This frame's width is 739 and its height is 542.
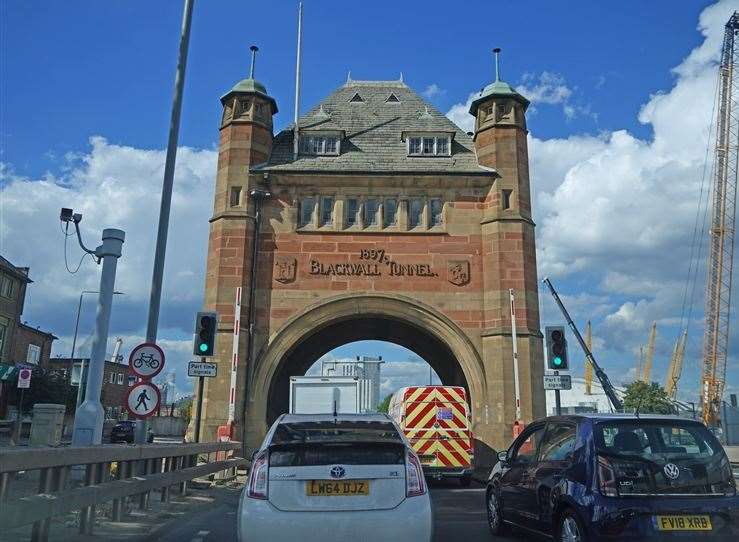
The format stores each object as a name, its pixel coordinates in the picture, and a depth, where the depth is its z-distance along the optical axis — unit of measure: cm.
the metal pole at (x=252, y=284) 2038
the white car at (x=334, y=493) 518
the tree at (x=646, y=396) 7144
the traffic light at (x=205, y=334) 1288
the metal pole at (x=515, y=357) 1972
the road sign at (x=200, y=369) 1310
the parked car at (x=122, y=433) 3497
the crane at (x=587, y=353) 4153
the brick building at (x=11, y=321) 4181
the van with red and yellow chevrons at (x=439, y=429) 1644
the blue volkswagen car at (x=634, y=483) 558
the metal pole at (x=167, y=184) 1118
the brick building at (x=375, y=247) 2050
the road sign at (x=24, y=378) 2287
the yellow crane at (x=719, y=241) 6762
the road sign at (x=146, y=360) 995
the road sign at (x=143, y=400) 966
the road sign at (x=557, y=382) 1384
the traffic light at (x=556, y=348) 1398
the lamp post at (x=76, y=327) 4417
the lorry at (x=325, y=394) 1783
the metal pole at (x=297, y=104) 2322
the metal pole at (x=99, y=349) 882
